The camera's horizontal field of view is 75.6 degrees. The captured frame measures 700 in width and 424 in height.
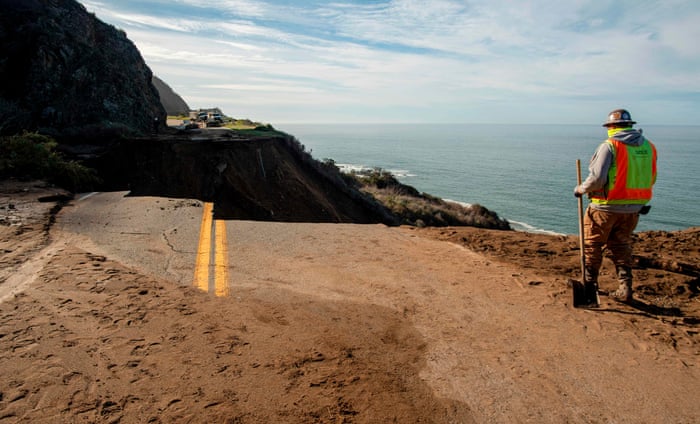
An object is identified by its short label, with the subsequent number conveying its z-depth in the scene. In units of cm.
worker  521
